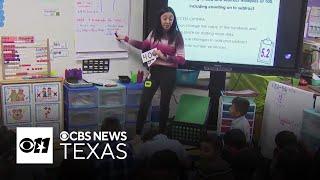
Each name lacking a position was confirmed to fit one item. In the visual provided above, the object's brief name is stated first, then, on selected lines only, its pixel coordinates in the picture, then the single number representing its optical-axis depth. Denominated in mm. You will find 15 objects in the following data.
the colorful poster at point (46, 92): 3232
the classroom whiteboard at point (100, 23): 3438
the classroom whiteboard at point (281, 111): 3268
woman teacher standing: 3338
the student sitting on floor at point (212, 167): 2391
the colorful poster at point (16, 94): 3138
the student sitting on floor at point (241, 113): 3344
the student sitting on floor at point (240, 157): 2631
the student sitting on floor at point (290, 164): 2361
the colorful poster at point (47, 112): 3279
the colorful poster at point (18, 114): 3178
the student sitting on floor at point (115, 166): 2332
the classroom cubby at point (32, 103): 3158
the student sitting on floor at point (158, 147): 2615
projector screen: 3301
